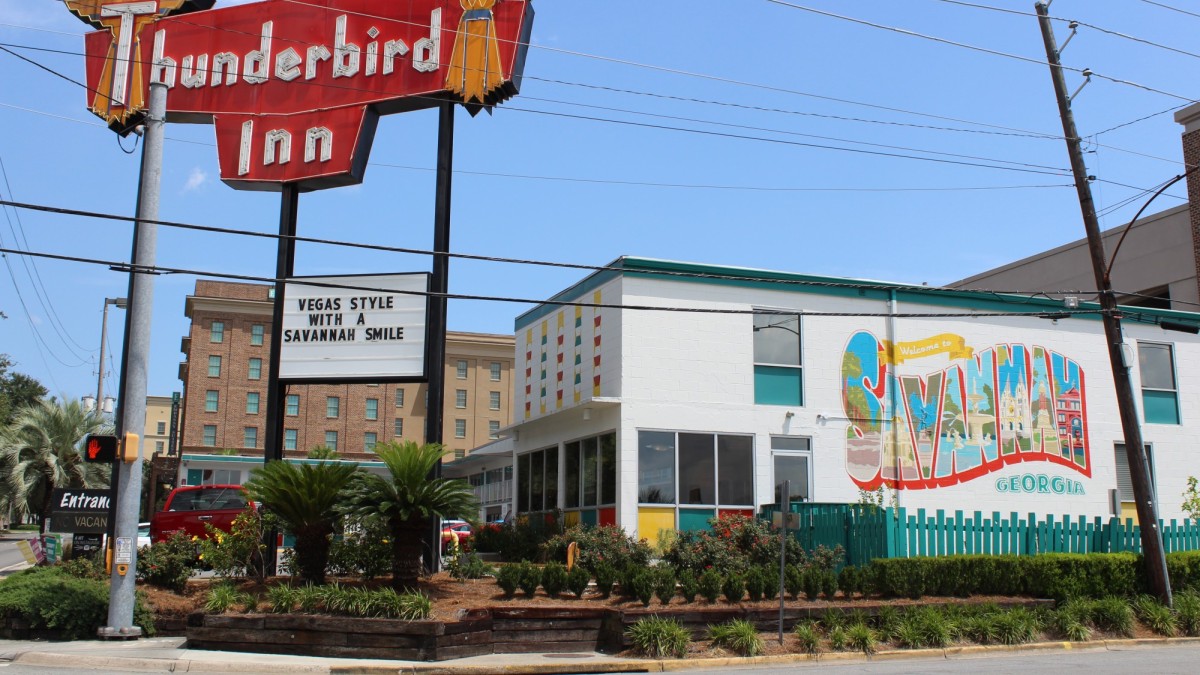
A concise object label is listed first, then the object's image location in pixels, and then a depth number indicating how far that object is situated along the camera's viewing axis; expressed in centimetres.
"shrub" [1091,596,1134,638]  1852
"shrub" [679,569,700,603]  1706
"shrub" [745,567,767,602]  1709
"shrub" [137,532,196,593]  1762
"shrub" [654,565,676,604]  1662
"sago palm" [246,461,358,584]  1636
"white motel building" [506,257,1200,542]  2273
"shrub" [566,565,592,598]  1697
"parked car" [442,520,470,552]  3861
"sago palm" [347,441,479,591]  1586
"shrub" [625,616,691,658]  1526
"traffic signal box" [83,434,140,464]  1538
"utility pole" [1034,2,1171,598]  2009
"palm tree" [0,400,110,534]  4266
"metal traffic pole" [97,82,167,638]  1516
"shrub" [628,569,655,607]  1653
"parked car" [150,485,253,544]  2194
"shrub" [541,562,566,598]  1695
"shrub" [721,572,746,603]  1695
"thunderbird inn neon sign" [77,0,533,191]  2028
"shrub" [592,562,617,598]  1716
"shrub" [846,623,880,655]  1636
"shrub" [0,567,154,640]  1525
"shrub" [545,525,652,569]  1866
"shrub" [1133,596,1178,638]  1895
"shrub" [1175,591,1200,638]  1917
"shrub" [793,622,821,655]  1603
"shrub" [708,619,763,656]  1576
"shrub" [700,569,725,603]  1692
